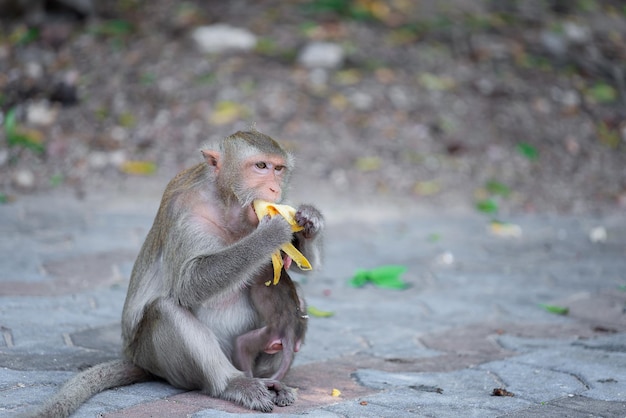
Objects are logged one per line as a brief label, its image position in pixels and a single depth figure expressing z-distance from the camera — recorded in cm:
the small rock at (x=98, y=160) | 1842
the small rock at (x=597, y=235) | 1595
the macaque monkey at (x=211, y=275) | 766
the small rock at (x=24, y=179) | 1741
